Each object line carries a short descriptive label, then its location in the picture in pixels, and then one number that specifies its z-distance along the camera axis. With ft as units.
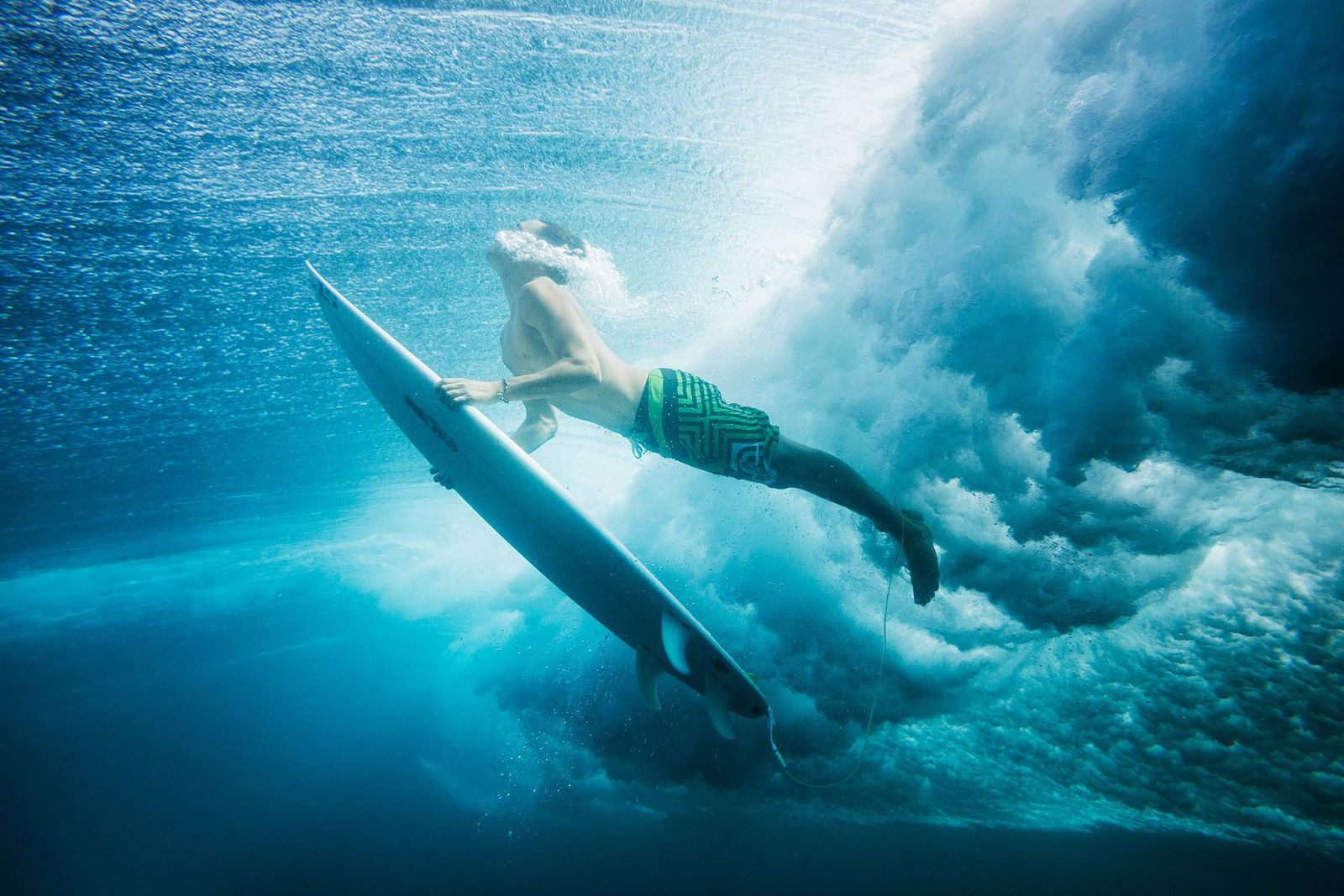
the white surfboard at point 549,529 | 9.24
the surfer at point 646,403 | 8.99
